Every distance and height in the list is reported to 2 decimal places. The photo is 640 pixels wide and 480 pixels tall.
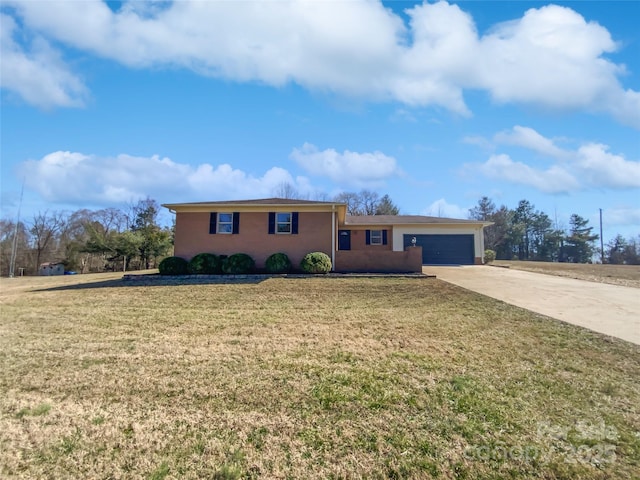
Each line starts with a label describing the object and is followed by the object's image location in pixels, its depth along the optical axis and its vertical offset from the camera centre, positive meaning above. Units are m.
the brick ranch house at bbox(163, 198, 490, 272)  14.47 +1.03
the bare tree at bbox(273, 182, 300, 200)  38.71 +7.34
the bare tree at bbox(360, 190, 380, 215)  39.69 +6.63
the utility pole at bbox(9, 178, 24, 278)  24.90 +0.13
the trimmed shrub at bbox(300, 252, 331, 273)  13.37 -0.45
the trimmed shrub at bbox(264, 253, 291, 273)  13.92 -0.50
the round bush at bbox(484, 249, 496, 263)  23.12 -0.29
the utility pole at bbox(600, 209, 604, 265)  35.67 +0.20
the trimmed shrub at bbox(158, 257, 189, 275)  13.90 -0.62
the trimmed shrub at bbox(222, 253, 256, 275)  13.78 -0.50
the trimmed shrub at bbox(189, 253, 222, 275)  13.84 -0.49
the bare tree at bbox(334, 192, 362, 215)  39.41 +6.80
